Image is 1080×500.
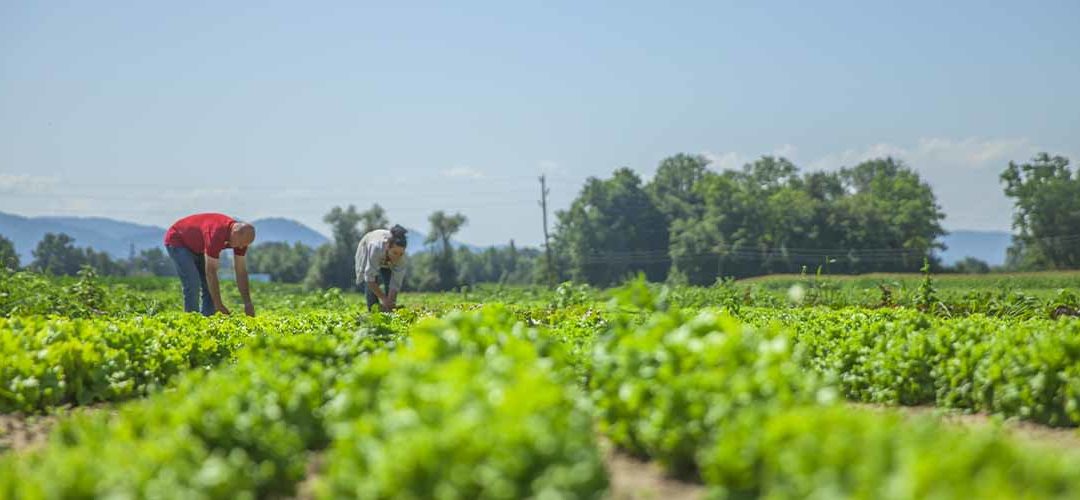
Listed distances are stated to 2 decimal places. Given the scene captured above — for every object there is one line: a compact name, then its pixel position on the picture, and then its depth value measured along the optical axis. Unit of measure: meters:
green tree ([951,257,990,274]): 88.06
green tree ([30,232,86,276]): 121.31
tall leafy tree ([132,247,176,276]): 143.34
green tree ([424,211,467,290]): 87.88
